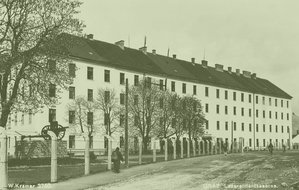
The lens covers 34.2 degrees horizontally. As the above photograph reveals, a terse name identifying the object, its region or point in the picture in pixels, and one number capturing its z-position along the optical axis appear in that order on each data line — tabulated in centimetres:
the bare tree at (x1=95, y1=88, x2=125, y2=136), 5632
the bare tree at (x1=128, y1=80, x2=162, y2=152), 5619
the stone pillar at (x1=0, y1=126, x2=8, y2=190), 1681
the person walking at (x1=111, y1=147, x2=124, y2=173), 2391
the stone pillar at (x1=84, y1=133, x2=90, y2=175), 2309
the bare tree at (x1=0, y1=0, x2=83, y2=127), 3027
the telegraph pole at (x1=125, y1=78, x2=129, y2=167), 2744
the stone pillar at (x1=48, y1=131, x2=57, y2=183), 1945
